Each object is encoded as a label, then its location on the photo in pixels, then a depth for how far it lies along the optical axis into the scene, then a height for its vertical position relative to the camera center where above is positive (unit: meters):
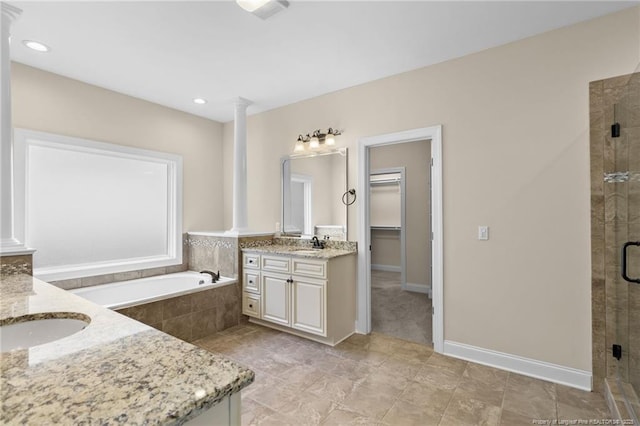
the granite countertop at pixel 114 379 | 0.58 -0.37
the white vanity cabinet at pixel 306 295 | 2.99 -0.85
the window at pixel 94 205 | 3.06 +0.10
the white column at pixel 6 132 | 2.01 +0.55
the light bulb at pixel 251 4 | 2.00 +1.37
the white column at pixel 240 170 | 3.82 +0.54
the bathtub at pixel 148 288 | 3.15 -0.82
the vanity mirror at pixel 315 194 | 3.53 +0.23
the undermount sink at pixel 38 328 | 1.13 -0.43
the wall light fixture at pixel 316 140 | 3.51 +0.85
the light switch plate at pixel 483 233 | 2.64 -0.18
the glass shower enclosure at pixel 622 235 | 1.92 -0.16
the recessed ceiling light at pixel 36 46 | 2.54 +1.41
